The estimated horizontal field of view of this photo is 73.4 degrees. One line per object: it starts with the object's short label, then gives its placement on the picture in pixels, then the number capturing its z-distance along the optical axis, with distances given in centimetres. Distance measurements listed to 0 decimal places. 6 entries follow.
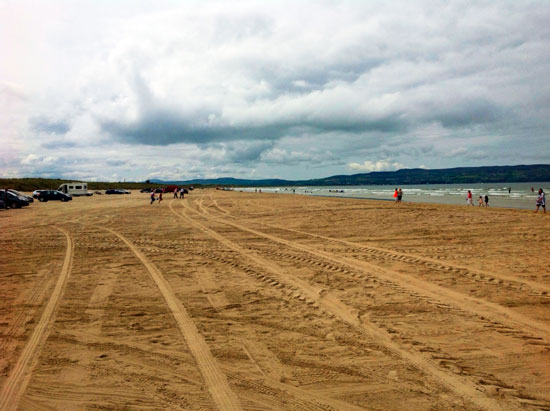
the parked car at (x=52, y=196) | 4972
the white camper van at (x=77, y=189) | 7018
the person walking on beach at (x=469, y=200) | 3422
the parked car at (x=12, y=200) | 3469
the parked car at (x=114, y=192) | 8499
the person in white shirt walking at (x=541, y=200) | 2672
